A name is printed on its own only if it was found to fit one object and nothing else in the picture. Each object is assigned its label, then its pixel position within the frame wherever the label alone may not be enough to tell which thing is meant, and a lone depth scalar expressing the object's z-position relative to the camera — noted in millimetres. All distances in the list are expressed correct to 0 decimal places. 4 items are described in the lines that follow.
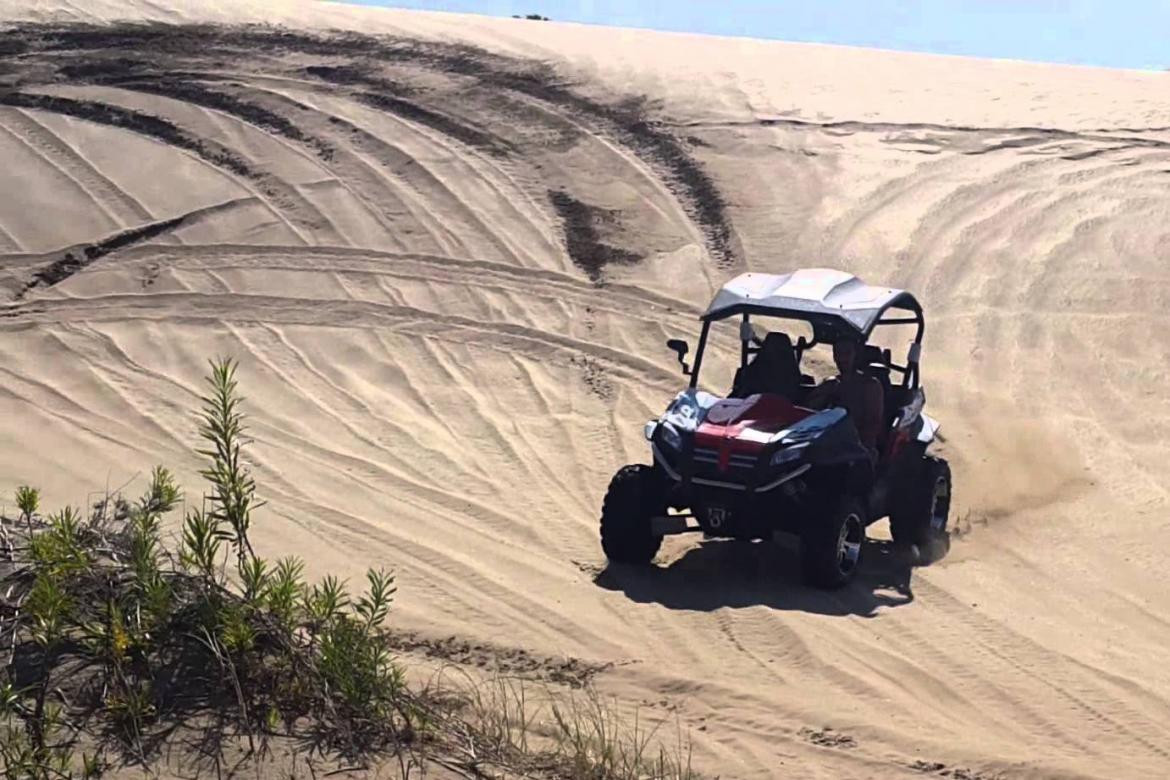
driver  19828
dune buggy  18125
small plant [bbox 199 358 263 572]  13391
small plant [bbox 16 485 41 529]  14508
